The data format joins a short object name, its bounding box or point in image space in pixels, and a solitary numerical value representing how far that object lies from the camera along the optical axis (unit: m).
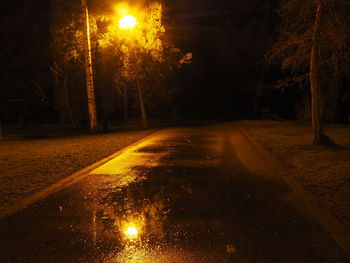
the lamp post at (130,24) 20.67
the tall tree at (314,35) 12.53
